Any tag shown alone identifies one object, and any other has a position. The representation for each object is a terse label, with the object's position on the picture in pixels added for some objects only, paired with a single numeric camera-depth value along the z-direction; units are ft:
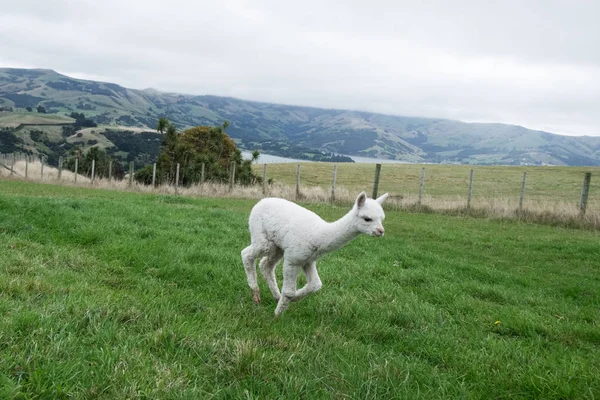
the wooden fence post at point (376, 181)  74.38
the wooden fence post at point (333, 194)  80.84
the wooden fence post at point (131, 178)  97.50
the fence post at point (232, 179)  90.11
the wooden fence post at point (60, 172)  110.11
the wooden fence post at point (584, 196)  65.75
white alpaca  17.25
